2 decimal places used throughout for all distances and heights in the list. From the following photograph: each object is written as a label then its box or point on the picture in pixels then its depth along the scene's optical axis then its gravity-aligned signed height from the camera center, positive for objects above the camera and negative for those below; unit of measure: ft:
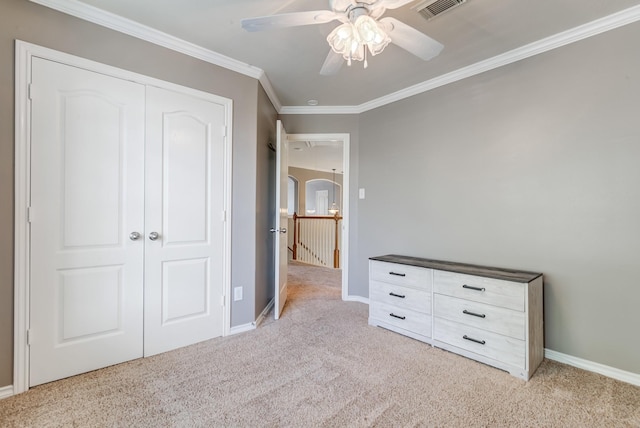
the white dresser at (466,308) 6.49 -2.32
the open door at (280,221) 9.83 -0.14
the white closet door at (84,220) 5.91 -0.07
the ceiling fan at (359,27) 4.74 +3.17
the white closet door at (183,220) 7.25 -0.09
